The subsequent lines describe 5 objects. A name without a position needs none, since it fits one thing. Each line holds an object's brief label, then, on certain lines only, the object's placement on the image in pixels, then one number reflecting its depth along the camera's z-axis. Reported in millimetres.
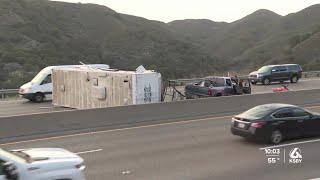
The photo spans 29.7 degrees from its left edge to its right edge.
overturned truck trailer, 27906
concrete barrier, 20417
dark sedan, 18297
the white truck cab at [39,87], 34938
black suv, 48219
